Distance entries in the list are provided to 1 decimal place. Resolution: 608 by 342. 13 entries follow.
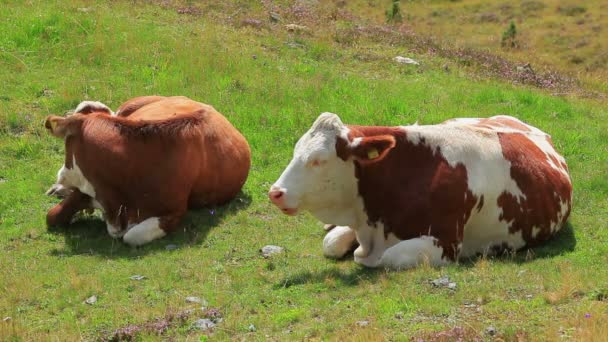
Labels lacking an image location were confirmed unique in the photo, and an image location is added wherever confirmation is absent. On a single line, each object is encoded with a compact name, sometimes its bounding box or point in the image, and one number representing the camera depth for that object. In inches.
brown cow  481.4
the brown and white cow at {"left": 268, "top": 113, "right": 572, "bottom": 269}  400.8
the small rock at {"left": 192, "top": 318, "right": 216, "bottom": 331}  328.5
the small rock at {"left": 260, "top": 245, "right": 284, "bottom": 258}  440.3
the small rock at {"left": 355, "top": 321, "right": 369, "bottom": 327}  308.5
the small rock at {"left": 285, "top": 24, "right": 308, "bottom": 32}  962.5
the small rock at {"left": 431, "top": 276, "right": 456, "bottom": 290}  349.3
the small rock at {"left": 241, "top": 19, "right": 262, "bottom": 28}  954.7
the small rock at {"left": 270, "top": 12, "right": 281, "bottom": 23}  1004.6
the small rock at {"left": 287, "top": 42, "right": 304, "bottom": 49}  894.7
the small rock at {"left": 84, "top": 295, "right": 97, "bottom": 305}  372.5
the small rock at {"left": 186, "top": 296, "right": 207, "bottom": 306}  361.1
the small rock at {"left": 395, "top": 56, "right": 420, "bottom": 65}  903.1
